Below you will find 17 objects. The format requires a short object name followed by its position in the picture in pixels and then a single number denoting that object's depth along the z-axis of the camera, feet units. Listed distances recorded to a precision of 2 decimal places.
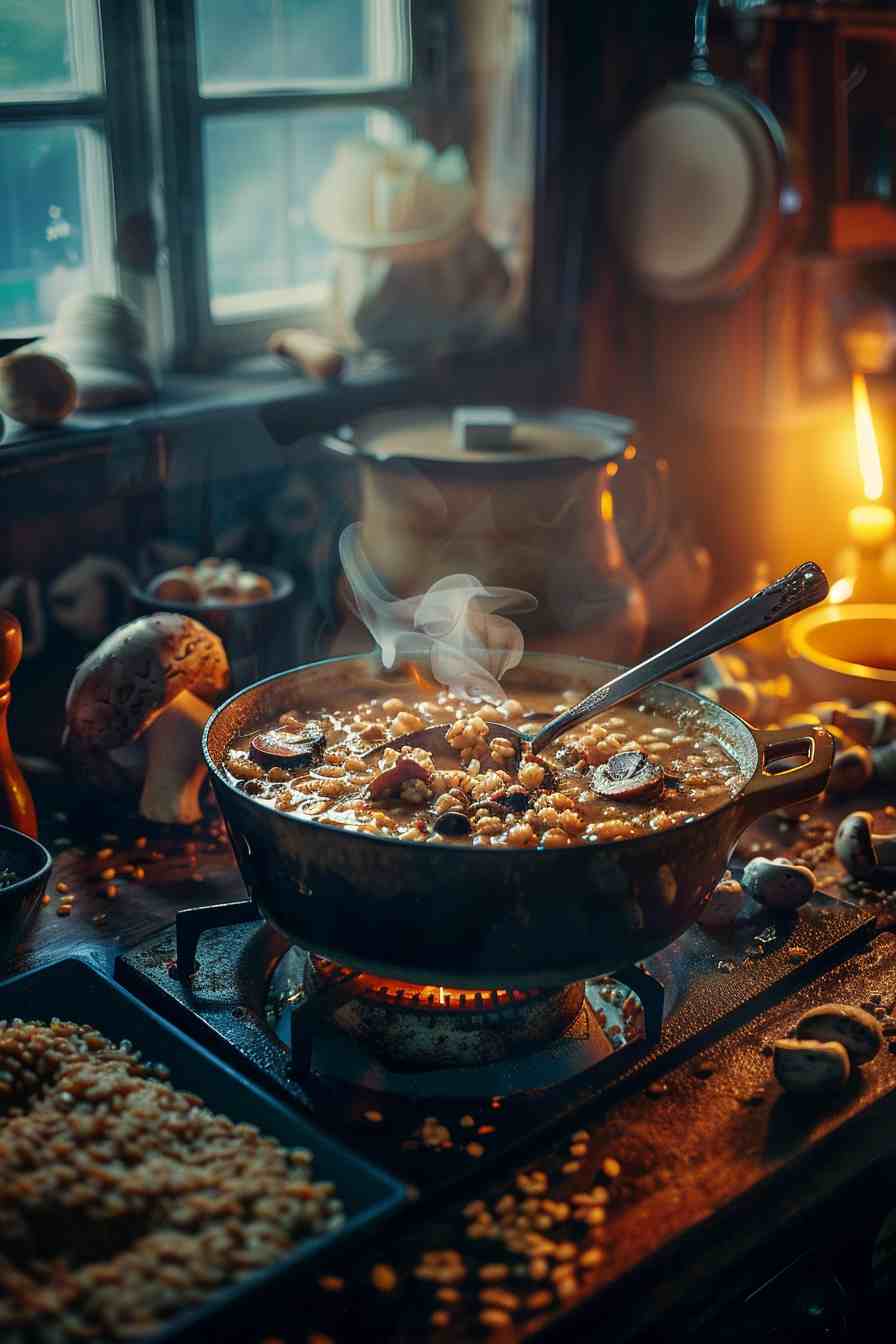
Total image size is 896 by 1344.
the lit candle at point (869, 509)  9.77
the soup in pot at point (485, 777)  5.20
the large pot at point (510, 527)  7.75
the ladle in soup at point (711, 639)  5.24
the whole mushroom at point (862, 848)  6.76
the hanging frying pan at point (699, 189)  9.71
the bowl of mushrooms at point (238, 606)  7.91
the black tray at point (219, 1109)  3.84
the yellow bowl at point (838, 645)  8.37
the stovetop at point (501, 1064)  4.95
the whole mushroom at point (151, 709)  6.89
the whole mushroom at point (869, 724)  8.19
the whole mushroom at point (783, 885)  6.27
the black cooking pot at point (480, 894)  4.49
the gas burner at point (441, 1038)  5.32
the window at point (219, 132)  8.61
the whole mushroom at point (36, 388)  7.67
